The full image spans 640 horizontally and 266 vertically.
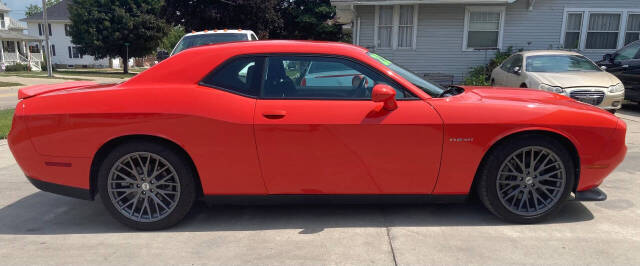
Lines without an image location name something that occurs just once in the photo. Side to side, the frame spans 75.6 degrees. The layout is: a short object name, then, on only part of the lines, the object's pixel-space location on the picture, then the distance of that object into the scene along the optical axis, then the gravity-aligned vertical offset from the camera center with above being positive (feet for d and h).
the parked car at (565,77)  24.72 -1.32
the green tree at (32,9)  275.88 +24.45
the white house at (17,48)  126.99 -0.89
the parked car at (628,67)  30.30 -0.69
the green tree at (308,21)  100.01 +7.37
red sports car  10.51 -2.20
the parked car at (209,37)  27.84 +0.80
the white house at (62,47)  156.56 -0.22
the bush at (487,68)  41.37 -1.36
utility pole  88.85 -0.66
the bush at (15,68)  117.76 -6.40
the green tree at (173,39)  172.37 +4.18
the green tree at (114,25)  109.40 +5.80
